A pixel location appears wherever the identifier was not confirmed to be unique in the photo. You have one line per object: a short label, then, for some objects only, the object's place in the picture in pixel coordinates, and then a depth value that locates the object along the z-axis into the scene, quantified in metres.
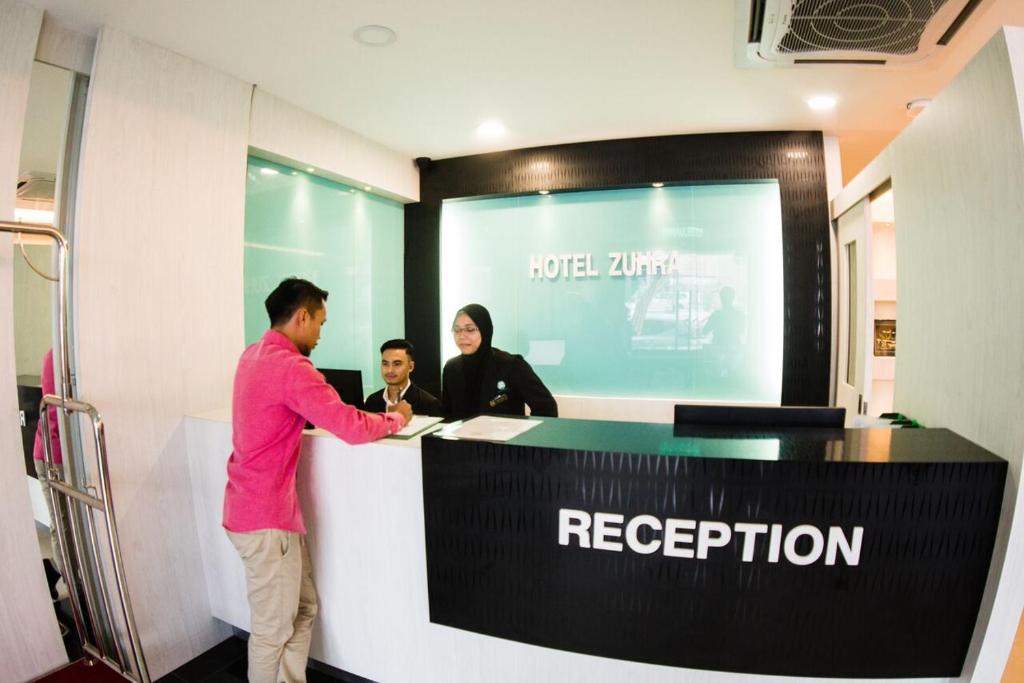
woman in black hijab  2.76
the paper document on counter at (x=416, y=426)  1.92
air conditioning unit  1.76
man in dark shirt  3.03
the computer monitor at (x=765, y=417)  1.76
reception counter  1.37
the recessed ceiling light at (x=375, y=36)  2.31
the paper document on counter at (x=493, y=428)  1.66
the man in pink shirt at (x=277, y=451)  1.75
